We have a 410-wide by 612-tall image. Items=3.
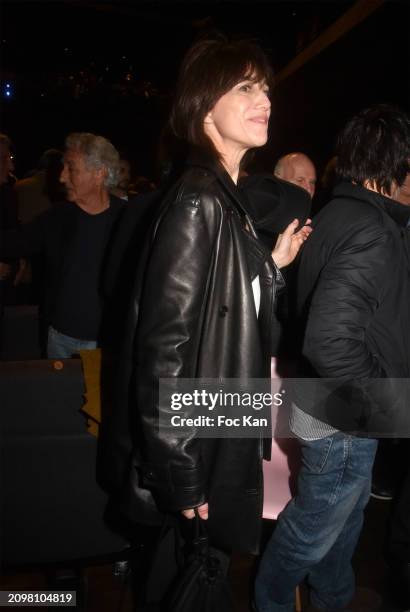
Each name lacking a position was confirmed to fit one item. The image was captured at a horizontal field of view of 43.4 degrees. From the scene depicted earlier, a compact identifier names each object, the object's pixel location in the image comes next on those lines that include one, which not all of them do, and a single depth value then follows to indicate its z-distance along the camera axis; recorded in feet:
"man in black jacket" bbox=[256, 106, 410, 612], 4.54
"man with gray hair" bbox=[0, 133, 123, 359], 8.14
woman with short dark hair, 3.81
